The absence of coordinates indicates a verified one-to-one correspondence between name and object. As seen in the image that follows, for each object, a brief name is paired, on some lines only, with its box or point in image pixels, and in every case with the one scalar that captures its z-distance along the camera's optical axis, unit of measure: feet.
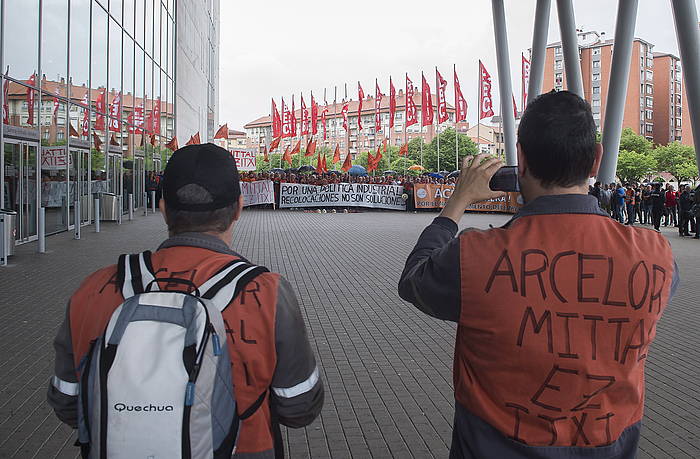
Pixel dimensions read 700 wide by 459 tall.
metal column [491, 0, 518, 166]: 106.52
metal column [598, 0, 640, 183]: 72.38
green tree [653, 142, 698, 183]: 282.56
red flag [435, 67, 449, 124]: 149.79
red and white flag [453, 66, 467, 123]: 147.84
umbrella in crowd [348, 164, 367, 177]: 151.02
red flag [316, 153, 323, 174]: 155.80
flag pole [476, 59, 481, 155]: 133.08
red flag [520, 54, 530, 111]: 126.39
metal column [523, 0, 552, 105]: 96.48
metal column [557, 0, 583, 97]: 85.97
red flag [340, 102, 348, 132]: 186.17
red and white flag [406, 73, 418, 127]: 157.07
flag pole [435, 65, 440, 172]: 149.26
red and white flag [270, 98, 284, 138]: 195.94
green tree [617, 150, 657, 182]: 285.23
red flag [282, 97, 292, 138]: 198.59
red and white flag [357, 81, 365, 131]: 181.37
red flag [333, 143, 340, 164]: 162.73
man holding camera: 6.45
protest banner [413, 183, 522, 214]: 117.08
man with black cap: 6.52
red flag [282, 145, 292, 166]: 161.87
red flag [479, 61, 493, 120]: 131.64
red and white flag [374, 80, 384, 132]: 180.67
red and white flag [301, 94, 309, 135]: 205.77
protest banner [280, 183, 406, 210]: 122.42
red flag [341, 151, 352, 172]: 141.28
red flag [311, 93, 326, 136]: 187.73
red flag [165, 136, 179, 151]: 119.43
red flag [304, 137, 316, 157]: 156.37
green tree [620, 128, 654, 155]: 294.25
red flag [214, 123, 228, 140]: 129.18
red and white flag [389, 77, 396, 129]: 170.34
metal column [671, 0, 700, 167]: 54.49
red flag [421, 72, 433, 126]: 158.20
